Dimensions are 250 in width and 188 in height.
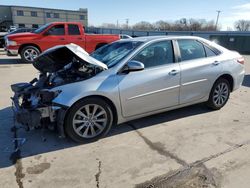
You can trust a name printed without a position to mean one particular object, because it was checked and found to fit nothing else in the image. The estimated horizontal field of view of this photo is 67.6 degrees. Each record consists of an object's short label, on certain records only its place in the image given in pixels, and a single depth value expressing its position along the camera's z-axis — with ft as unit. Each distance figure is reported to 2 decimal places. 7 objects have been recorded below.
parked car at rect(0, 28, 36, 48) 42.89
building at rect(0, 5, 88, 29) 171.30
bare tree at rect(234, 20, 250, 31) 214.77
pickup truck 28.02
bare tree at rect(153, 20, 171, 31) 206.26
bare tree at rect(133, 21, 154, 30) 268.26
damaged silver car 9.06
